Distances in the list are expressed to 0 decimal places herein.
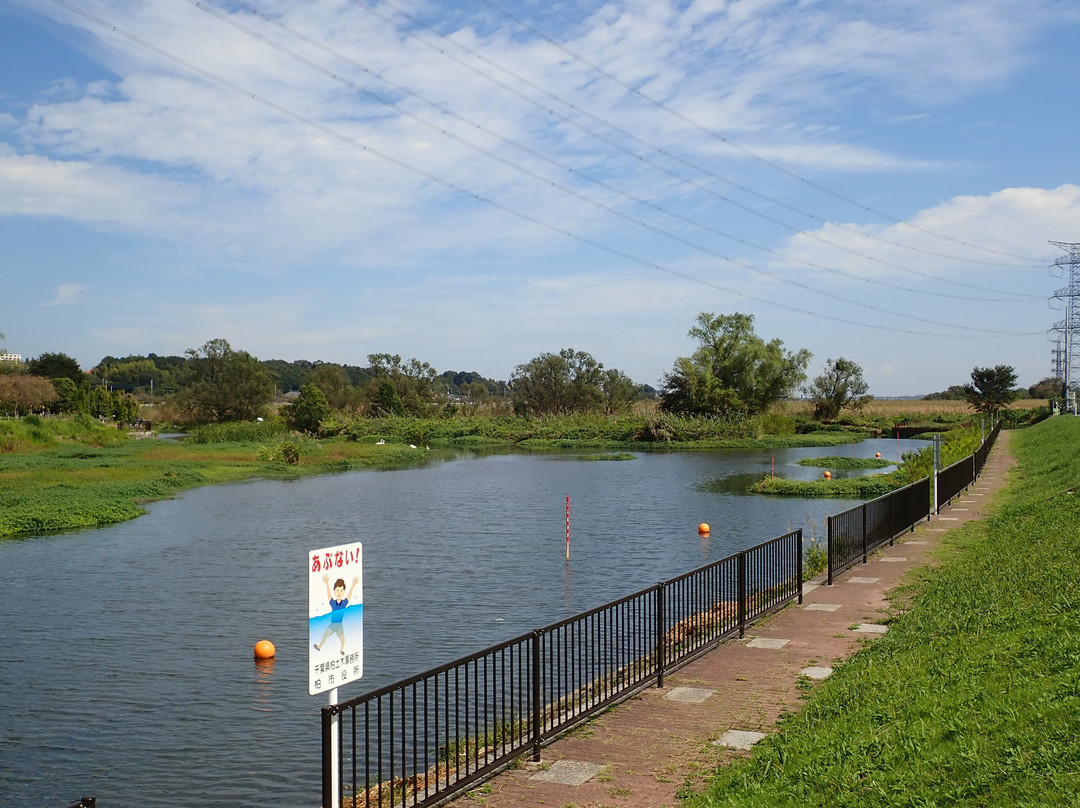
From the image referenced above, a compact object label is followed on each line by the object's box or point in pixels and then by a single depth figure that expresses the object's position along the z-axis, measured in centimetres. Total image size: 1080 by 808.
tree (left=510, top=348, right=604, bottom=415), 12250
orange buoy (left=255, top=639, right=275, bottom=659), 1485
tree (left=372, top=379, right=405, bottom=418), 10417
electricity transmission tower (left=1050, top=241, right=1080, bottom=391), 9804
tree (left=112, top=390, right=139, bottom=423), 10738
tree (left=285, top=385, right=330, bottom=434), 9088
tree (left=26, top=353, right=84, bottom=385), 11250
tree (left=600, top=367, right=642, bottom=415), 12346
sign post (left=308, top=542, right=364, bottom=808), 631
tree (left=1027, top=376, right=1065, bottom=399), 13171
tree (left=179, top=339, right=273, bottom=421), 9919
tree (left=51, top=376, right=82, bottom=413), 9875
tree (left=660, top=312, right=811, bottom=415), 9131
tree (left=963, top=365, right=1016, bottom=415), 9206
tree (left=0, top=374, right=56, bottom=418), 8000
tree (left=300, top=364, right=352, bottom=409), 12081
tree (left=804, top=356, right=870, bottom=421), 9988
